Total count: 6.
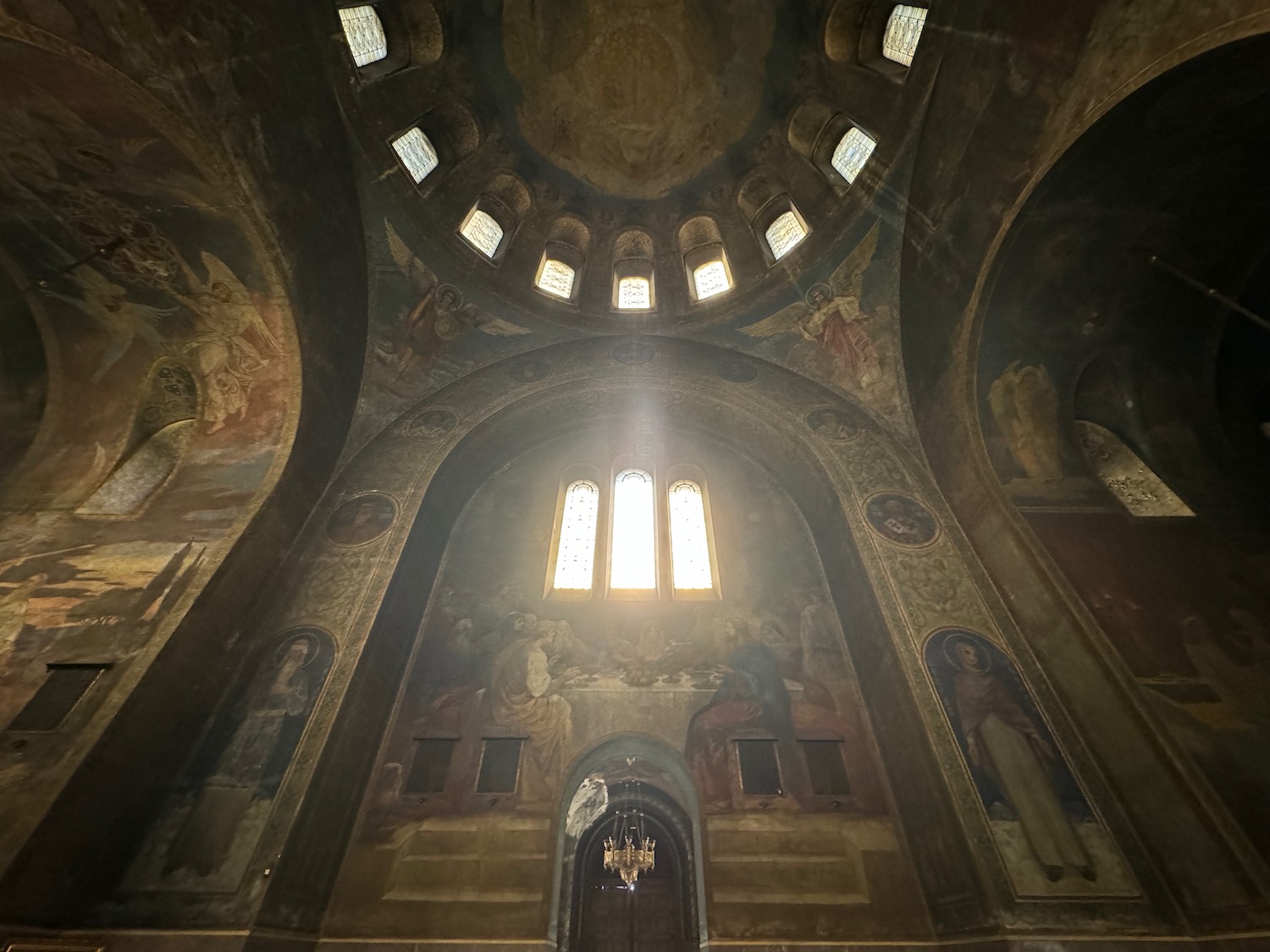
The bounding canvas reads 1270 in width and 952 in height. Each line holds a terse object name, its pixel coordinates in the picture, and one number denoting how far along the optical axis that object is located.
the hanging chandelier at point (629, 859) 8.30
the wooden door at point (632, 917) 9.97
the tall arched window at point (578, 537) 9.77
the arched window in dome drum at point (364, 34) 9.00
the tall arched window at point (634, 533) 9.77
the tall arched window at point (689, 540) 9.74
